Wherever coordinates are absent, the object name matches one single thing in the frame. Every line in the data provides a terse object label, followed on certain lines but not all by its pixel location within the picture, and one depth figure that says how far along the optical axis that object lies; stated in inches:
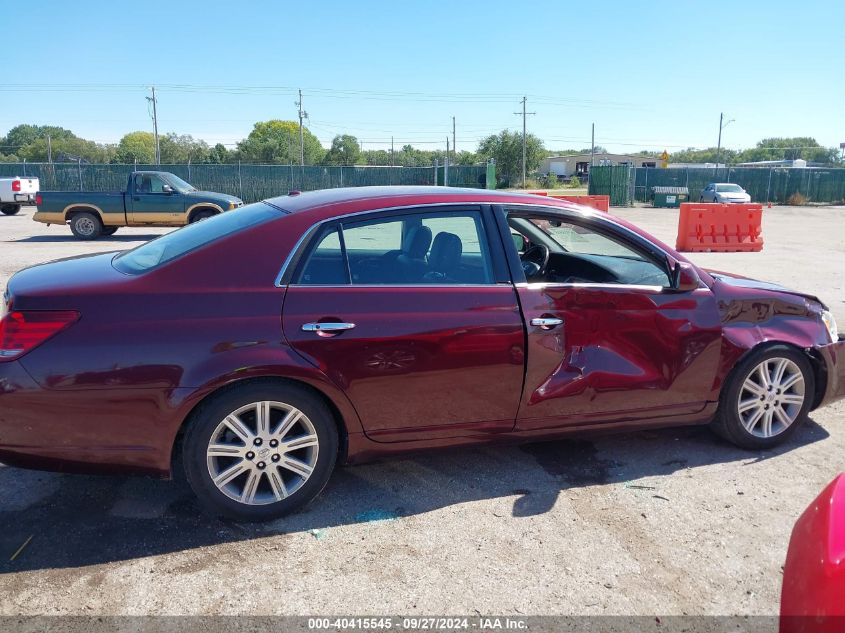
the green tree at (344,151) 2883.9
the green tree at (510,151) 2743.6
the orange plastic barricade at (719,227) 602.9
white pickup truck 1008.2
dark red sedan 125.0
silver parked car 1354.6
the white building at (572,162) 4008.1
